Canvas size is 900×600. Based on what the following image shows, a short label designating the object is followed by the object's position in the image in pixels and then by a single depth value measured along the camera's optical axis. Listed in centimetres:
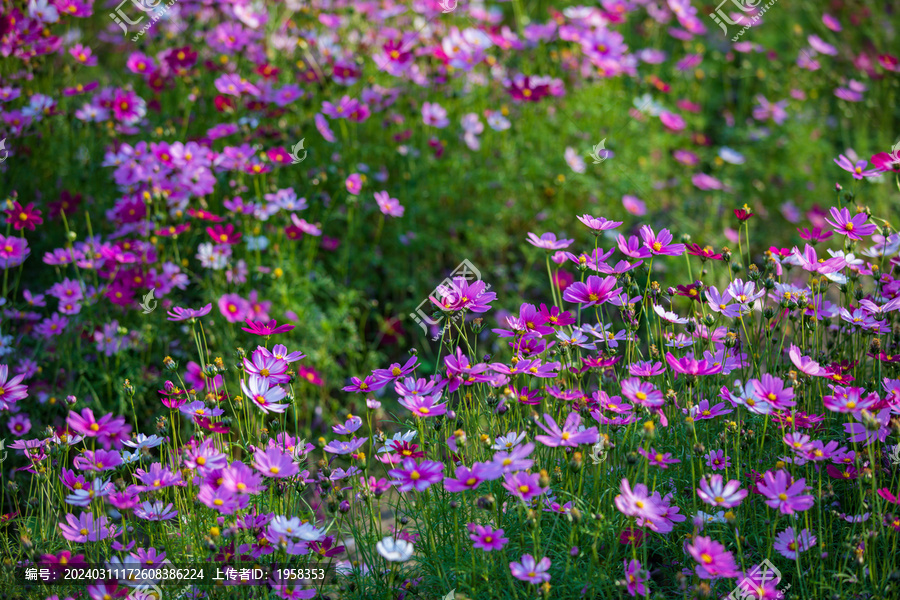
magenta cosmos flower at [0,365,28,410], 482
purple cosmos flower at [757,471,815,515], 462
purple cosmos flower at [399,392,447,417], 472
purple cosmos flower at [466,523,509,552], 464
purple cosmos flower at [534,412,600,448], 463
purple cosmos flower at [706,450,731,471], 479
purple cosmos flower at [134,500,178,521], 472
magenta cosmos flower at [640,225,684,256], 485
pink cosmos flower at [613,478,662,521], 458
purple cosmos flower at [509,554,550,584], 457
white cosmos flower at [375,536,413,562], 459
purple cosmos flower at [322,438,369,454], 473
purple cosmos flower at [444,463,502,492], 461
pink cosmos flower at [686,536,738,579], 455
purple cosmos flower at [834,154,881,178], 504
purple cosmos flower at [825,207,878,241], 490
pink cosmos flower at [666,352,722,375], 472
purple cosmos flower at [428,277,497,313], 479
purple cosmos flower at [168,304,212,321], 492
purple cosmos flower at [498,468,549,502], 460
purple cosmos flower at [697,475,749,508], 461
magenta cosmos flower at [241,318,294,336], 482
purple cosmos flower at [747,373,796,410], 470
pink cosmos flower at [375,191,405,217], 556
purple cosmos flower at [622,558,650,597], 460
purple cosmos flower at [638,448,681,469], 471
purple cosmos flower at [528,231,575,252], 488
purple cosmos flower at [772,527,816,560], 467
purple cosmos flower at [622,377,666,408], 468
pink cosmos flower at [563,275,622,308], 480
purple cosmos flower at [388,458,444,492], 464
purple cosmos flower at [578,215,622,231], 485
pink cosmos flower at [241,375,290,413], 474
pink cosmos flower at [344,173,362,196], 562
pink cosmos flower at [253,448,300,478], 466
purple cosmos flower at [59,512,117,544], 474
